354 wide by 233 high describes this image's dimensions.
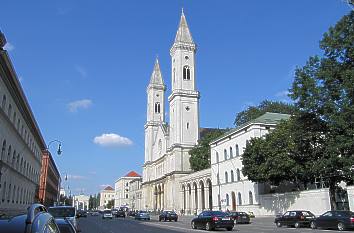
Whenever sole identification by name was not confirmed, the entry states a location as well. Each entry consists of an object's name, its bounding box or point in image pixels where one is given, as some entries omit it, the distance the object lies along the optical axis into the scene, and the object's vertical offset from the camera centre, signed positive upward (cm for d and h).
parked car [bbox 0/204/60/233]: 394 -4
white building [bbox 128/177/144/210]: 14115 +843
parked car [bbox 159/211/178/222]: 5341 +17
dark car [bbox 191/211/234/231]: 2872 -28
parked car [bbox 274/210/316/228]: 3372 -22
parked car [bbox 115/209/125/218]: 7831 +72
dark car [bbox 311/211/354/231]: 2767 -34
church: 9444 +2097
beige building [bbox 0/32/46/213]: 3503 +816
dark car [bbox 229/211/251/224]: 4141 -13
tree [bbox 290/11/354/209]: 3347 +1027
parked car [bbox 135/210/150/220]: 5984 +23
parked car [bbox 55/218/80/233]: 782 -14
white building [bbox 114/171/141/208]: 18500 +1314
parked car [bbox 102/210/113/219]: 6369 +45
